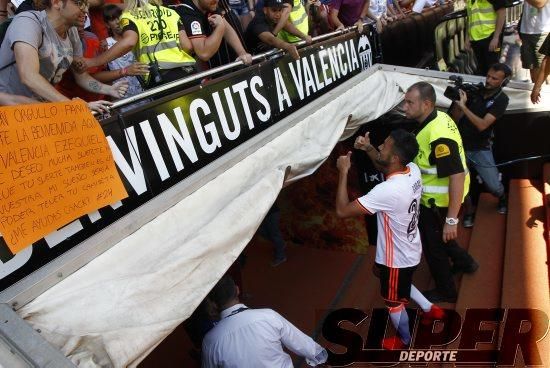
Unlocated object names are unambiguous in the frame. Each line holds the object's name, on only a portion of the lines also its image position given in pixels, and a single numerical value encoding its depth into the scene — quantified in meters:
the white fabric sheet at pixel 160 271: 1.65
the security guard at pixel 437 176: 3.74
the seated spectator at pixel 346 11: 6.20
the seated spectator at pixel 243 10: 5.38
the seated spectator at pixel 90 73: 2.88
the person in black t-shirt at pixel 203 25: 3.48
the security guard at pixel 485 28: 6.56
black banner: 1.99
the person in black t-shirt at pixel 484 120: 4.90
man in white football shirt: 3.31
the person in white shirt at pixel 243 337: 2.53
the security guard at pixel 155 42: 3.06
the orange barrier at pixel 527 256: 3.93
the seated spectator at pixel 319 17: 6.35
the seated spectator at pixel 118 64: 2.97
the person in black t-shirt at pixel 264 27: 4.23
